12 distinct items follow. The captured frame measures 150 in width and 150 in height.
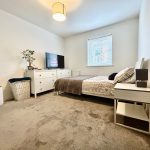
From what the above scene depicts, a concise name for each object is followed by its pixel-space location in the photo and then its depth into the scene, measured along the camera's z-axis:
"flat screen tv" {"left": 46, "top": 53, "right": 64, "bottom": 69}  3.98
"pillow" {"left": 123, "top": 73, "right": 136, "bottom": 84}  1.98
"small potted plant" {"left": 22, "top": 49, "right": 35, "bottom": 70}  3.36
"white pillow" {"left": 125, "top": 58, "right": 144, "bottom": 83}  1.91
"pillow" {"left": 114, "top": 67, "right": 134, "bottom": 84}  2.13
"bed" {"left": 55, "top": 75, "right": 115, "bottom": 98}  2.44
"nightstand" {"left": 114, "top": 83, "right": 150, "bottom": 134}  1.39
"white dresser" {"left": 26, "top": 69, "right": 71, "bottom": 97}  3.19
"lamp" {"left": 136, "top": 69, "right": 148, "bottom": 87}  1.56
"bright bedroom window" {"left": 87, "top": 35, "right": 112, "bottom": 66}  4.14
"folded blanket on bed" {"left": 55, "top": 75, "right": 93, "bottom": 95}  2.91
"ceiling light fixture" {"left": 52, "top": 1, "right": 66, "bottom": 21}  2.15
